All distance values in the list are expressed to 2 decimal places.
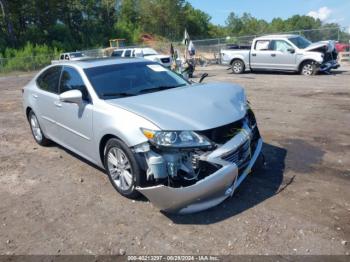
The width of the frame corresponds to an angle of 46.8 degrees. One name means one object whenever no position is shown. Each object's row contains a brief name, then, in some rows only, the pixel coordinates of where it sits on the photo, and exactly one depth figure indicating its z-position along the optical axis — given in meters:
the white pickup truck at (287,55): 16.64
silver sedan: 4.02
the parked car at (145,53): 23.64
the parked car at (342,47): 22.56
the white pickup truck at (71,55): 32.59
